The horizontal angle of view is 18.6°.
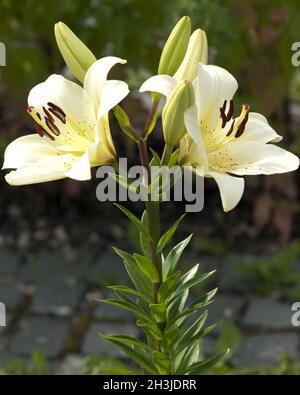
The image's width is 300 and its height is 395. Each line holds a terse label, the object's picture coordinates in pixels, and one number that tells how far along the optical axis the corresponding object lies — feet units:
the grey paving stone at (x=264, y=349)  8.96
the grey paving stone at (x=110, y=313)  9.68
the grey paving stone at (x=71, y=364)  8.84
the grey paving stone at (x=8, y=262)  10.78
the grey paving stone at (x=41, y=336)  9.30
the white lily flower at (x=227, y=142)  3.43
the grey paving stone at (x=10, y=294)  10.12
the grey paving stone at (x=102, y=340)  9.14
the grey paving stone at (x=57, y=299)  9.96
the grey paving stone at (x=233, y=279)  10.15
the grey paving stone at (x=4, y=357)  9.05
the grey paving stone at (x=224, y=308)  9.66
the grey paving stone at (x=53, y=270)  10.53
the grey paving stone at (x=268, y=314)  9.48
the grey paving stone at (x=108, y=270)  10.34
